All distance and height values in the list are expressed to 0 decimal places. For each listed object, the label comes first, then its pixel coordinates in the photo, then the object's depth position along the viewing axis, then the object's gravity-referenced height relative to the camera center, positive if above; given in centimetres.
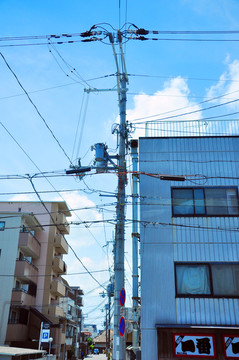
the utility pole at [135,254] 1433 +324
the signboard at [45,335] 2388 -84
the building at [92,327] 14052 -159
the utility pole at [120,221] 921 +317
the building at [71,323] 4008 +3
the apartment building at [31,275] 2711 +415
